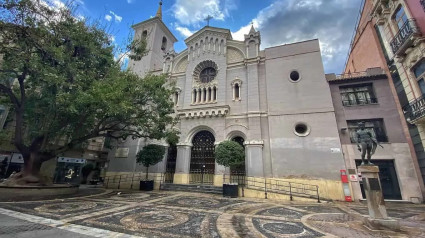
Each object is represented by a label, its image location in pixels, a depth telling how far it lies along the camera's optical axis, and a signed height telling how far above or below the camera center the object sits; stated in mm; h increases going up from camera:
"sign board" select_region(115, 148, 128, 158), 17489 +1802
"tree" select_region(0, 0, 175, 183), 8695 +4543
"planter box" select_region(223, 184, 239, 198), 11719 -853
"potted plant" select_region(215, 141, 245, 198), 11820 +1214
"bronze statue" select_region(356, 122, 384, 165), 6602 +1335
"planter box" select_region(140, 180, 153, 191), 14477 -847
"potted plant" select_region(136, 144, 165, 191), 14211 +1249
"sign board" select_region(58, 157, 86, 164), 18438 +1124
